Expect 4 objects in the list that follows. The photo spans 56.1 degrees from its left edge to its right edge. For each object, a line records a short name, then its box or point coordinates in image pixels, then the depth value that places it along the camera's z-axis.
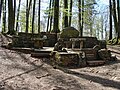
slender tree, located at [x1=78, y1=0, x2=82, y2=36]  11.97
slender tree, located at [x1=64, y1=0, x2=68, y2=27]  9.27
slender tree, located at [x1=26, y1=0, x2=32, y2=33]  12.40
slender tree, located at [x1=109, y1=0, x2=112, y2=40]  10.94
